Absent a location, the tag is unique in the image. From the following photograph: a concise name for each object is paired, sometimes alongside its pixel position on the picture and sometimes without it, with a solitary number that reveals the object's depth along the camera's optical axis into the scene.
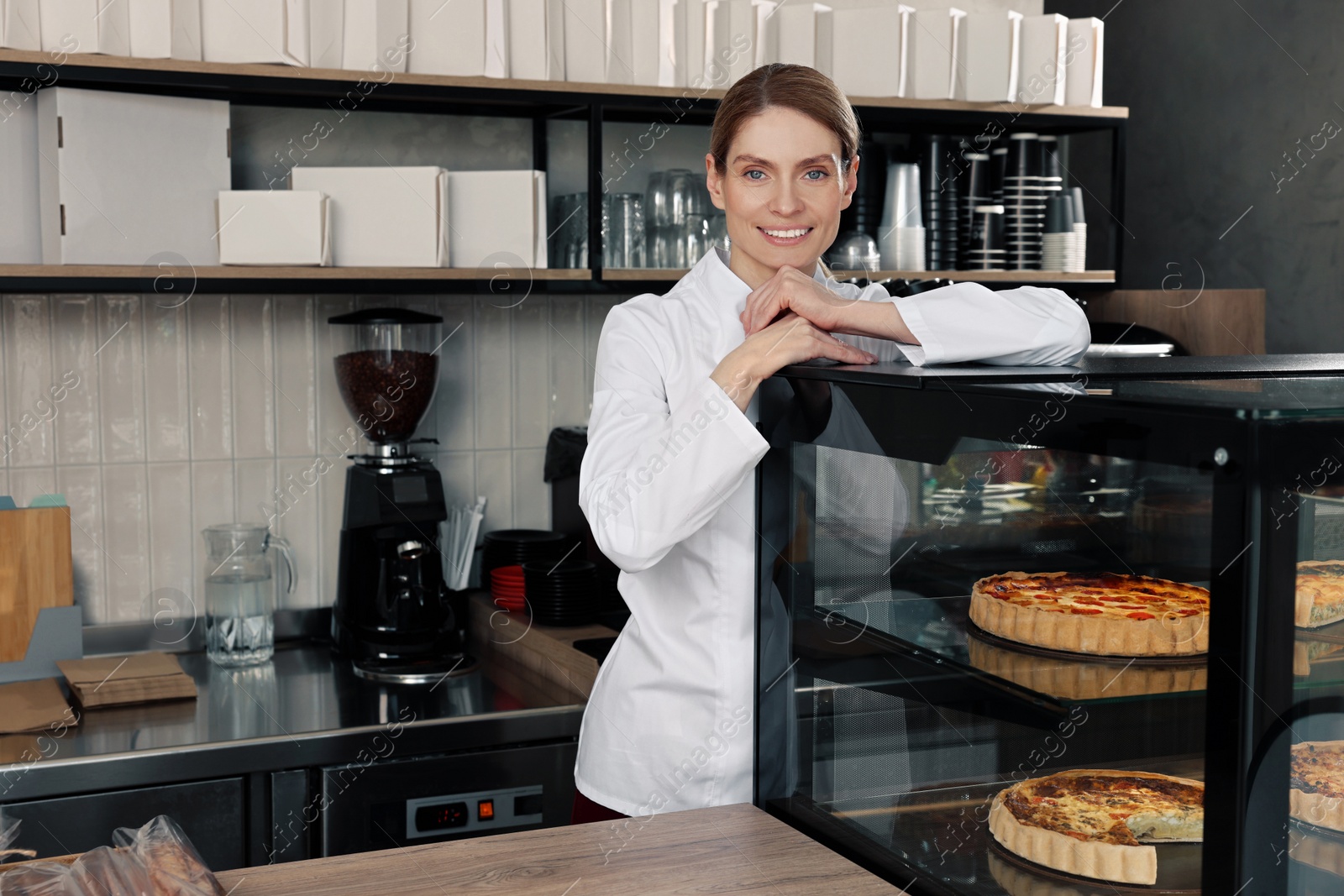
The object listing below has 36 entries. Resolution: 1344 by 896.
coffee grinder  2.45
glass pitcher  2.49
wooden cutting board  2.27
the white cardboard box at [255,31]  2.20
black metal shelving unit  2.16
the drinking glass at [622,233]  2.54
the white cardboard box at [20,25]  2.08
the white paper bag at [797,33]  2.66
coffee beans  2.54
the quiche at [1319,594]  0.72
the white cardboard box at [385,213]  2.34
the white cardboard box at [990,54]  2.74
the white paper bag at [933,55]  2.70
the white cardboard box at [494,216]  2.44
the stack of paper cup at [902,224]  2.75
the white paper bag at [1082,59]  2.83
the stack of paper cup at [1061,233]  2.86
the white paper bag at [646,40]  2.50
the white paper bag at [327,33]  2.27
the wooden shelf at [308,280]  2.15
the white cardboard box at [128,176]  2.17
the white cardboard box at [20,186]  2.25
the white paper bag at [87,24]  2.11
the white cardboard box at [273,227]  2.24
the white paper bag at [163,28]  2.16
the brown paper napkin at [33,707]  2.03
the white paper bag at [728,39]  2.56
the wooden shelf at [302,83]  2.13
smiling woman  1.17
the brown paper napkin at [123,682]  2.18
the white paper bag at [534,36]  2.40
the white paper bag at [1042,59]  2.79
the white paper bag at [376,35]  2.29
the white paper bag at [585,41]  2.46
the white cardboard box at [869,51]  2.66
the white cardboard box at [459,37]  2.34
